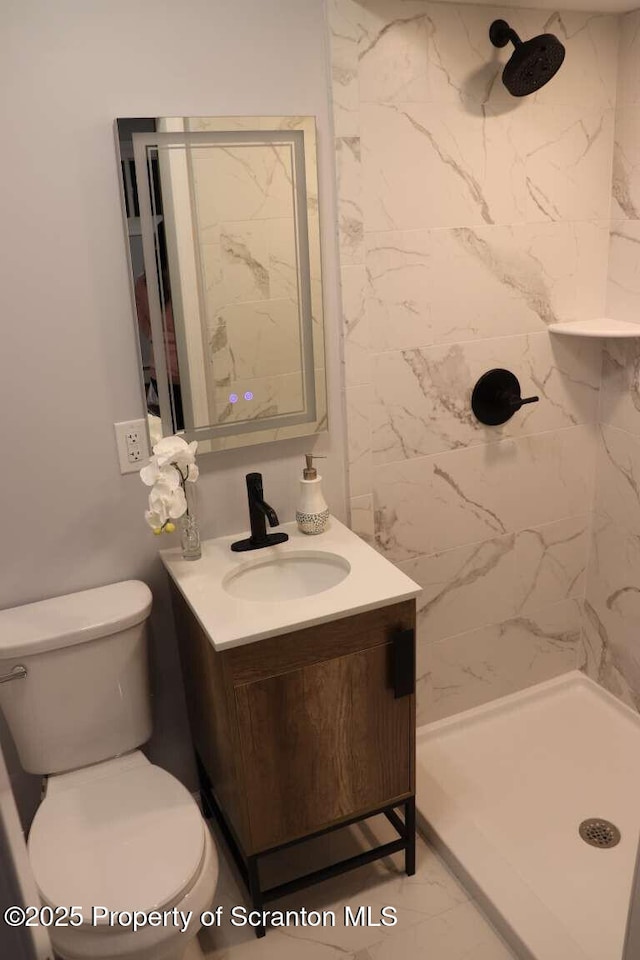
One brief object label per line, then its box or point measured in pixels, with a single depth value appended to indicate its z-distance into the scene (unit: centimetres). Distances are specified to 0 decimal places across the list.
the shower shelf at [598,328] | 215
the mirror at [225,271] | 174
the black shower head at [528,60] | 185
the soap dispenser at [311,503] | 199
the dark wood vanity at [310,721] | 166
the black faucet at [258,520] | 191
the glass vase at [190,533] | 191
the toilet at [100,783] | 147
